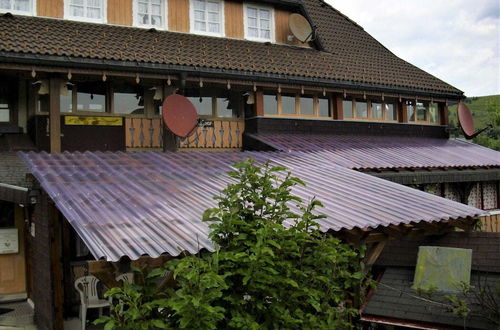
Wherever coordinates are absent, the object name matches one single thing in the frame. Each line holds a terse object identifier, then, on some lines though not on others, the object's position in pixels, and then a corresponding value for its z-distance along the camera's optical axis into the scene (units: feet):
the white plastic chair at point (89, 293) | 28.86
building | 25.14
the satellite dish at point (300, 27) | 55.18
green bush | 14.10
